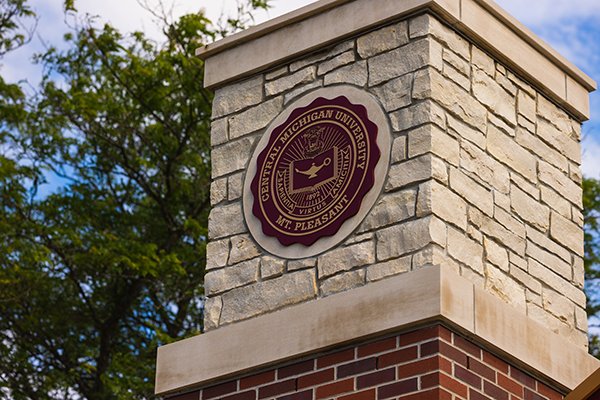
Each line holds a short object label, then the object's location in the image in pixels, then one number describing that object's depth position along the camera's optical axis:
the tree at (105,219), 19.04
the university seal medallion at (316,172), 9.37
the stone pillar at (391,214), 8.79
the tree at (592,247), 20.25
